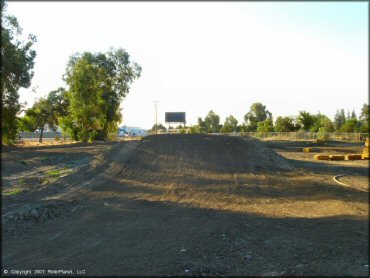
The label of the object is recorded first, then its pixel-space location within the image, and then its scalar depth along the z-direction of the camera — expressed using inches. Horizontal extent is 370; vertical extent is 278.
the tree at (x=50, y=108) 2400.3
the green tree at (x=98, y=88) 1800.0
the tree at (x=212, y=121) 4168.3
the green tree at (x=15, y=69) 891.4
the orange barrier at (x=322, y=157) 1188.5
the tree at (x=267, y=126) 3339.1
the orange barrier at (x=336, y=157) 1150.3
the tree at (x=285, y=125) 3050.2
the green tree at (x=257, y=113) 4822.8
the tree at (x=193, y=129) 2591.0
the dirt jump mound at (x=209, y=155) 850.8
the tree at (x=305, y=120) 2814.0
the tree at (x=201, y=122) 3923.2
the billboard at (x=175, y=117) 2323.1
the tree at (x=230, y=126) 3683.6
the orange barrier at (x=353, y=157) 1090.1
